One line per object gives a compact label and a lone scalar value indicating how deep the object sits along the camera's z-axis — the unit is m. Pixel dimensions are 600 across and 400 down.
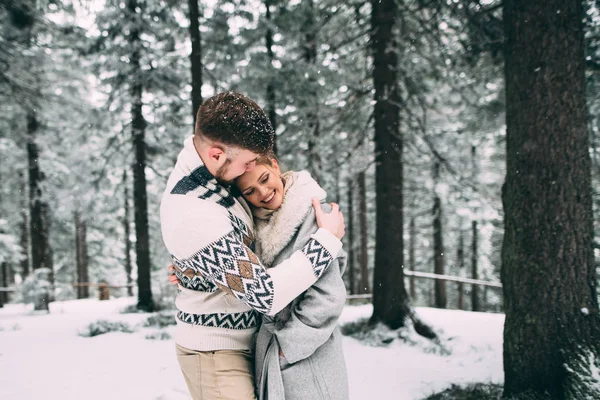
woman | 2.06
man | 1.95
